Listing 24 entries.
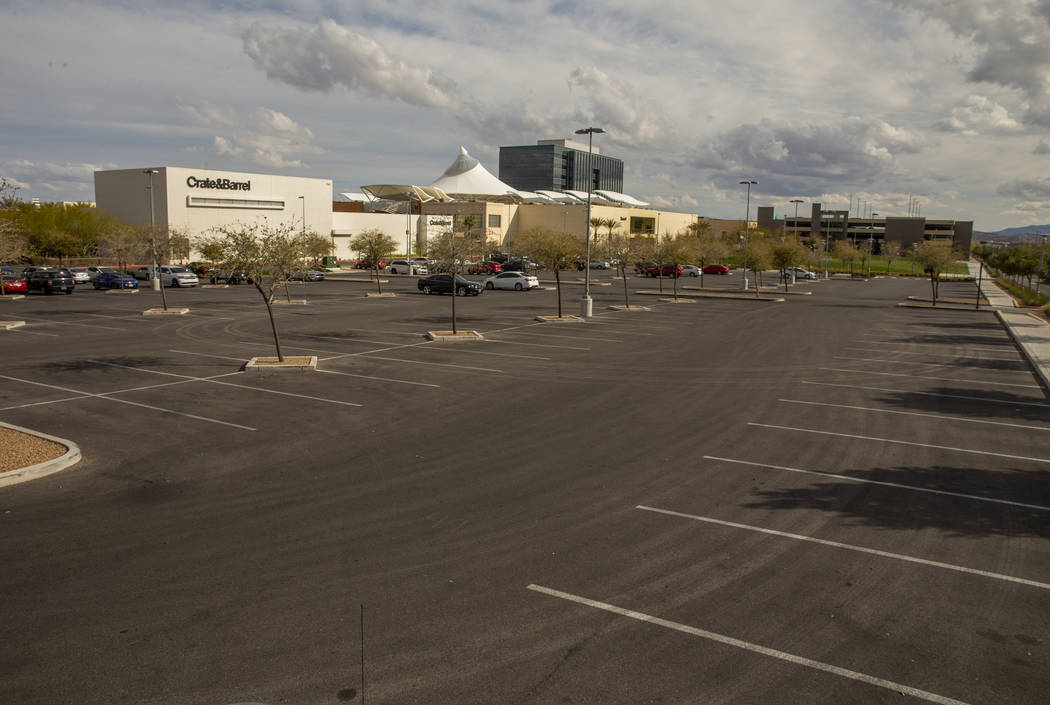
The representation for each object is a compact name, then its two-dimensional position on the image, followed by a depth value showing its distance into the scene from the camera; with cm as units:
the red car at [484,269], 6781
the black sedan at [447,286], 4581
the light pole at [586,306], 3262
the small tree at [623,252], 3838
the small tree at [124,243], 4577
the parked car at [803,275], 8319
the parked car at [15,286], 4182
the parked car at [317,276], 5651
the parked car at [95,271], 4781
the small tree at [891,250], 8588
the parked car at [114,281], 4544
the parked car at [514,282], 5166
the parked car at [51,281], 4281
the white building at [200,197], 7131
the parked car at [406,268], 6812
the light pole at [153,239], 3466
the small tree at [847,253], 8988
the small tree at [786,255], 5194
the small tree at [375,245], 4522
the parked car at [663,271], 6812
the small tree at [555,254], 3216
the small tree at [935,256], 4247
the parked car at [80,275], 4997
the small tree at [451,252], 2575
